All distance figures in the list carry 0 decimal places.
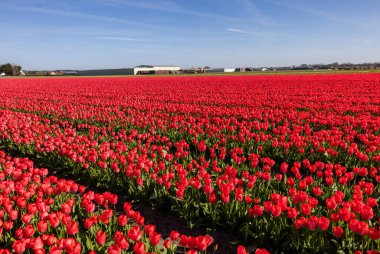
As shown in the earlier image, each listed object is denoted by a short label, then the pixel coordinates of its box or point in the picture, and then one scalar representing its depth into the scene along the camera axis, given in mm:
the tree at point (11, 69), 112125
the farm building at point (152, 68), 105062
